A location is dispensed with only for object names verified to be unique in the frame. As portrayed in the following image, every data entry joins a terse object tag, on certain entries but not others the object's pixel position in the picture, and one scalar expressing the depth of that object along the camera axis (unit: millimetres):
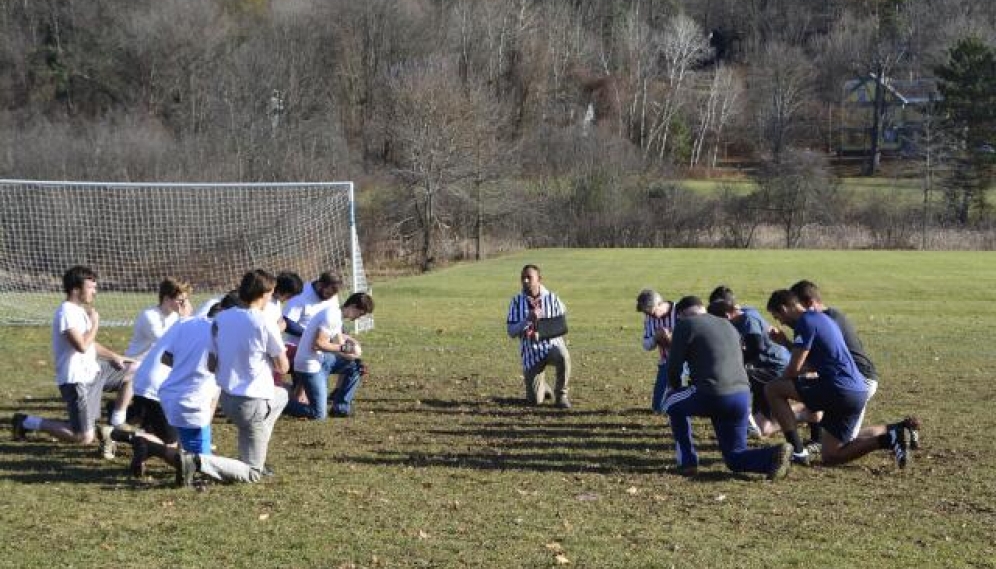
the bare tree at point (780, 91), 85062
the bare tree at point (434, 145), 48125
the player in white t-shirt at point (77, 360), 9797
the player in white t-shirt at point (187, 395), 8789
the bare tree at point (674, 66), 78500
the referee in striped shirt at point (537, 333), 12719
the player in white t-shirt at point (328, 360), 11688
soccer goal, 27156
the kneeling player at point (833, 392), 9329
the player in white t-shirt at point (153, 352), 9898
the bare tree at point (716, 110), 82000
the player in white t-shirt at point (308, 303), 11984
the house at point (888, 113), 84500
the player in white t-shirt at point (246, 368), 8727
